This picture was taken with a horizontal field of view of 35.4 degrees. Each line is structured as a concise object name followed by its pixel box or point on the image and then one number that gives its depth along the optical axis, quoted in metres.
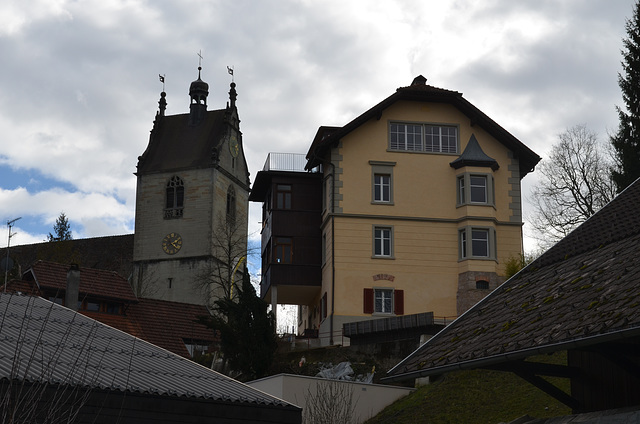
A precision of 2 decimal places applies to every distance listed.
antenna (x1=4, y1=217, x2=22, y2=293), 35.56
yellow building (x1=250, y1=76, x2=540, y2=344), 42.88
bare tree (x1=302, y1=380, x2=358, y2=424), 25.09
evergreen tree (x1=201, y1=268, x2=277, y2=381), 31.88
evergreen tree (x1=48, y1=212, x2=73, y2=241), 106.56
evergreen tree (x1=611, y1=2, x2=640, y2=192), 40.31
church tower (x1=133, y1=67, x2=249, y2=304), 79.50
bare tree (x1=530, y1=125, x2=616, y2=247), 44.41
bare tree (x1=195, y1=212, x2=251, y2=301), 76.69
